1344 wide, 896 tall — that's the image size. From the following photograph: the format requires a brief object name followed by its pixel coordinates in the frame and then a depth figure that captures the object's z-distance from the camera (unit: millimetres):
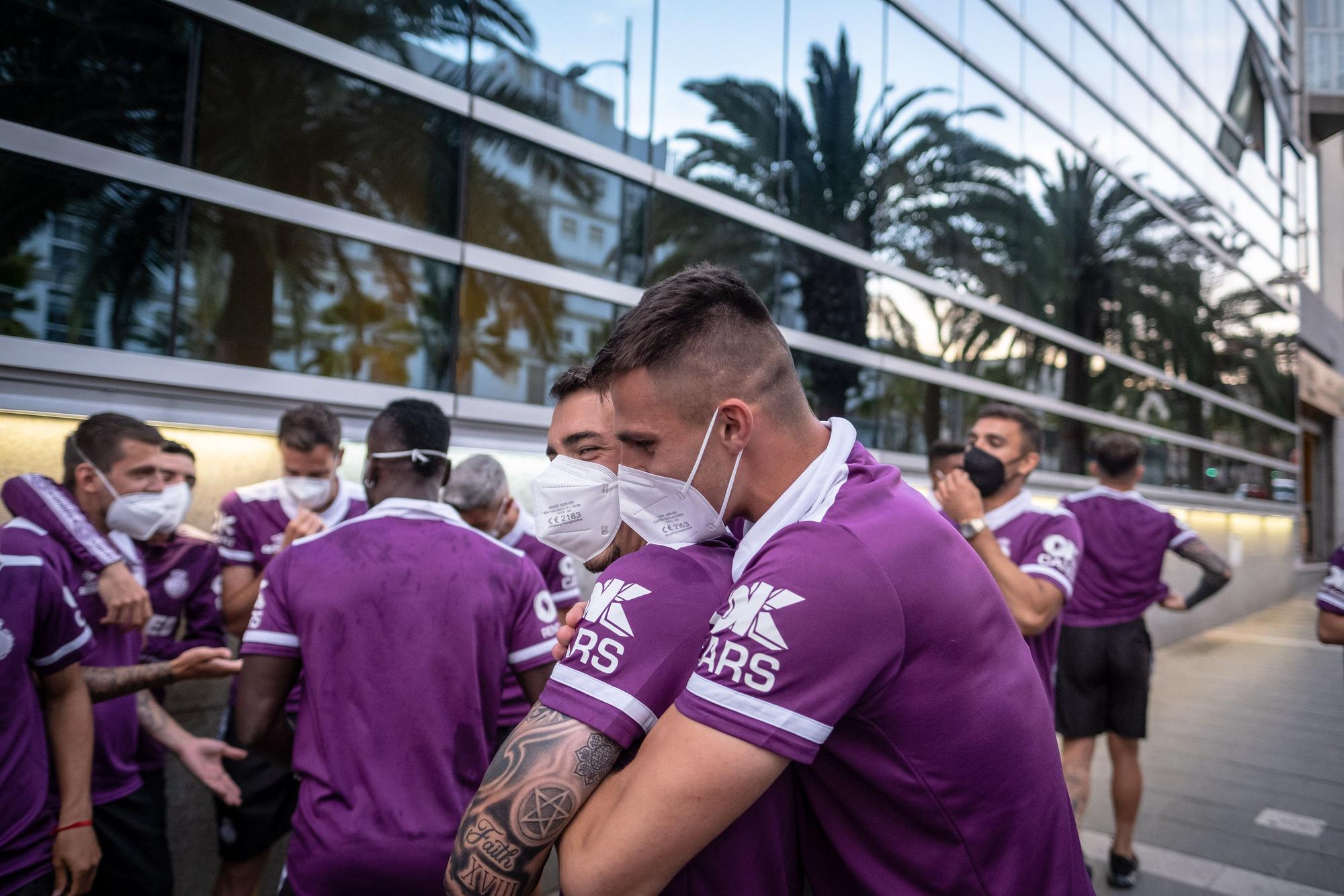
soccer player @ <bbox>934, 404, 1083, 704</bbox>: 3887
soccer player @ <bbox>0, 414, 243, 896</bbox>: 3178
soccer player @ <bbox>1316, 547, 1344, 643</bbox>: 4133
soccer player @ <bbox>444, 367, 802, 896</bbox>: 1413
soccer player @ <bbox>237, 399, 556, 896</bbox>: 2363
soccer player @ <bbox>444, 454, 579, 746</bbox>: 3346
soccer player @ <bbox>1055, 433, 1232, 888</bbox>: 5270
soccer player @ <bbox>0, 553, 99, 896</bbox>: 2514
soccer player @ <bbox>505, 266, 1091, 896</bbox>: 1297
